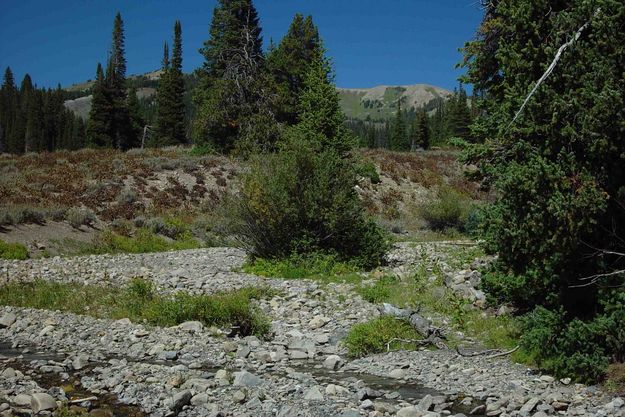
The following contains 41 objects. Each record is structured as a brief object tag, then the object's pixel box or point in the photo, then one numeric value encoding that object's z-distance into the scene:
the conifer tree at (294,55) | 40.50
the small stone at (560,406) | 7.04
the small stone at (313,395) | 7.54
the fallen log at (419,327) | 10.19
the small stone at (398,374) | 8.81
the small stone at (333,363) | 9.49
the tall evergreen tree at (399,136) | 87.50
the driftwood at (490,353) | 9.24
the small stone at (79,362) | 9.15
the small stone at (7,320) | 11.91
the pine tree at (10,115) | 85.31
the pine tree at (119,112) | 57.97
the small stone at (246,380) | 8.22
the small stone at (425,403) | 7.23
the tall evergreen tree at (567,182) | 7.49
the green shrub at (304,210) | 16.17
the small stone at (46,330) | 11.26
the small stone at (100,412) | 7.12
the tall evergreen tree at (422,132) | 84.38
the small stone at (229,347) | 10.26
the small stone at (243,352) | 10.00
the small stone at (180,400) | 7.35
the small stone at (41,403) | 7.05
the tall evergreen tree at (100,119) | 55.88
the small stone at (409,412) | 6.92
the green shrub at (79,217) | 24.38
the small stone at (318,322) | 11.86
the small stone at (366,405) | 7.30
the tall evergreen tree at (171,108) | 60.16
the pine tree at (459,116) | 70.50
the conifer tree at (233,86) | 34.81
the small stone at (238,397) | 7.57
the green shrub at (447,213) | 29.95
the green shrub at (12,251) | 19.56
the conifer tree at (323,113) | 20.38
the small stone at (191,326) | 11.23
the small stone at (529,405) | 6.98
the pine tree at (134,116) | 66.44
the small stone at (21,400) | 7.21
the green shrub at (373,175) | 39.07
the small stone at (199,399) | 7.53
